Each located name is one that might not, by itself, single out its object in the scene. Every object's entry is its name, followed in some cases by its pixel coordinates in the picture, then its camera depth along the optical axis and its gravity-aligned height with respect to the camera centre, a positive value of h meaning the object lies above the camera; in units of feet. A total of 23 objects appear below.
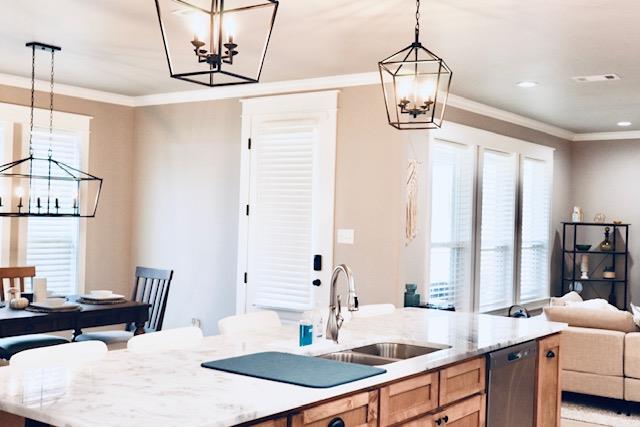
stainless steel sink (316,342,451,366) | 10.34 -1.80
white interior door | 20.07 +0.66
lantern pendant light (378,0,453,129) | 10.77 +2.08
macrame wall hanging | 21.21 +0.85
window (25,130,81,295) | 21.65 -0.39
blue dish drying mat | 7.88 -1.63
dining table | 15.15 -2.18
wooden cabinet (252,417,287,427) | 6.83 -1.85
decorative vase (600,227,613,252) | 30.55 -0.24
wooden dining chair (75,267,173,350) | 19.13 -2.06
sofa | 17.61 -2.81
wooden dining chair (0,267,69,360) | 17.10 -2.96
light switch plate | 19.70 -0.16
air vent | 18.89 +4.22
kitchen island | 6.41 -1.65
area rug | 17.28 -4.31
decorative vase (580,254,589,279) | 30.68 -1.23
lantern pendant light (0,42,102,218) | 20.92 +1.01
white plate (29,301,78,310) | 16.20 -1.92
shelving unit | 30.42 -0.72
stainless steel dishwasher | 11.01 -2.39
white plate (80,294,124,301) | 17.88 -1.87
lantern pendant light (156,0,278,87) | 7.62 +4.07
